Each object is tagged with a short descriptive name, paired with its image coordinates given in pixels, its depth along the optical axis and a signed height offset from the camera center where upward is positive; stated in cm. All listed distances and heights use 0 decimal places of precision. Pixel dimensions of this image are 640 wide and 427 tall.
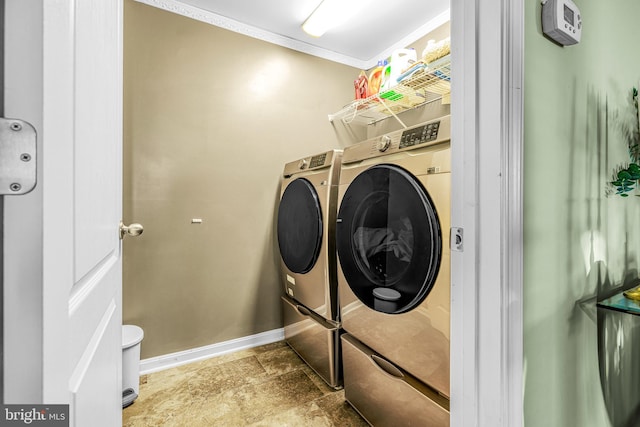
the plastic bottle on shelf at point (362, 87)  233 +103
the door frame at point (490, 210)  66 +1
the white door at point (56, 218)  33 -1
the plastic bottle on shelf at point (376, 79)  216 +103
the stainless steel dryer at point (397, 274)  97 -23
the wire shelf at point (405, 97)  176 +85
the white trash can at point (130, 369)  150 -83
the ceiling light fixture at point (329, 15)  185 +133
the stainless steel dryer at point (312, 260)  158 -28
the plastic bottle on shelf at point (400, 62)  199 +105
